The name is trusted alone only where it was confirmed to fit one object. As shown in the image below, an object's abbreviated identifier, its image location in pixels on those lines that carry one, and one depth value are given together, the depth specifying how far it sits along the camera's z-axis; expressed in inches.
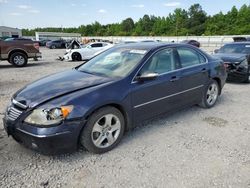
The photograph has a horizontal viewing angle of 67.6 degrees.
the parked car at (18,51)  372.6
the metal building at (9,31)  1722.3
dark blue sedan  92.1
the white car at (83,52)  504.4
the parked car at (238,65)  239.8
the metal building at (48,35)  1922.8
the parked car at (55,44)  1121.1
